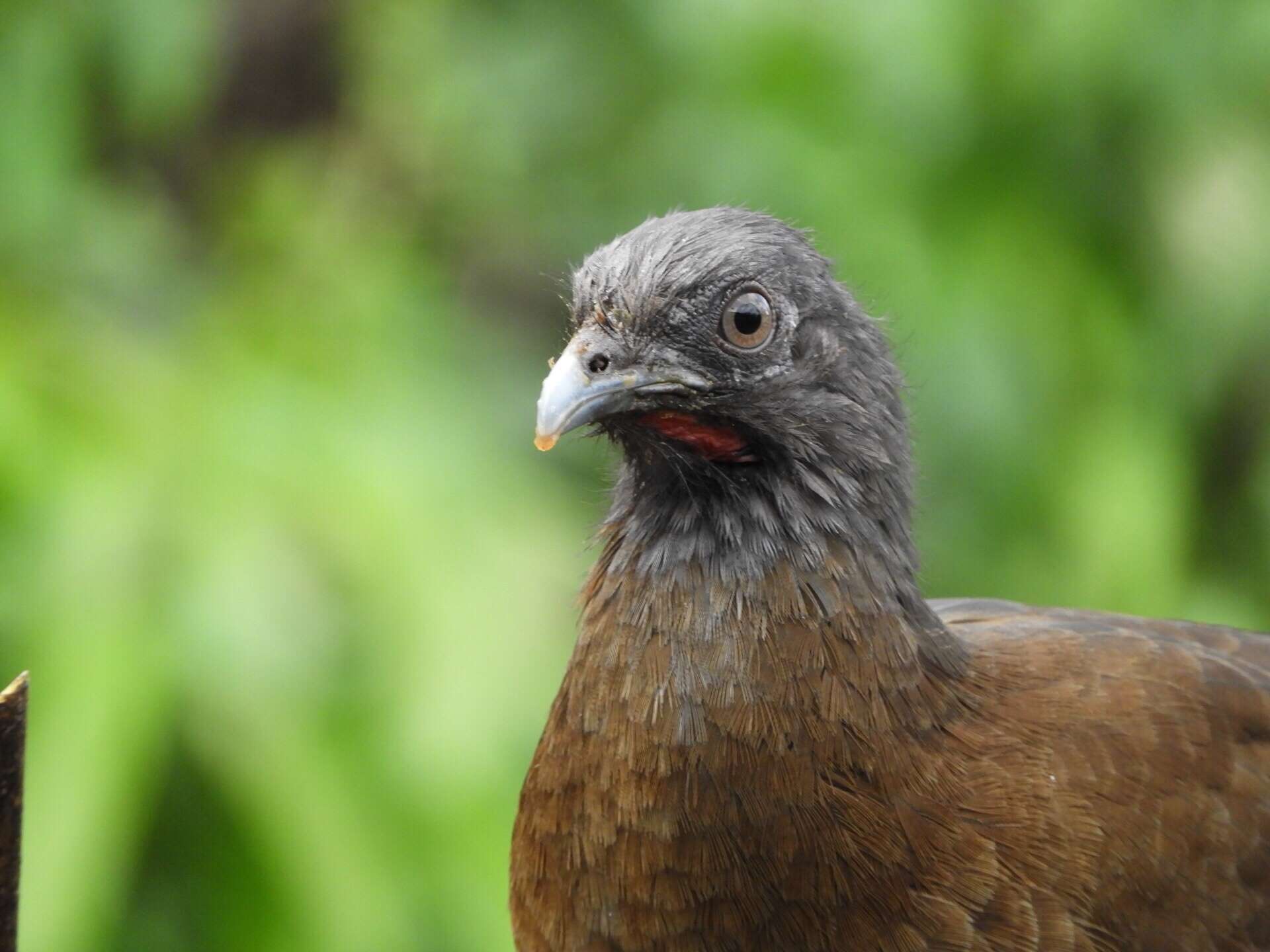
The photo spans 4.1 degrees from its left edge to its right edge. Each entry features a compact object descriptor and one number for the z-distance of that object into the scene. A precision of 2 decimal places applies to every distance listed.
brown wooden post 2.78
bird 2.81
